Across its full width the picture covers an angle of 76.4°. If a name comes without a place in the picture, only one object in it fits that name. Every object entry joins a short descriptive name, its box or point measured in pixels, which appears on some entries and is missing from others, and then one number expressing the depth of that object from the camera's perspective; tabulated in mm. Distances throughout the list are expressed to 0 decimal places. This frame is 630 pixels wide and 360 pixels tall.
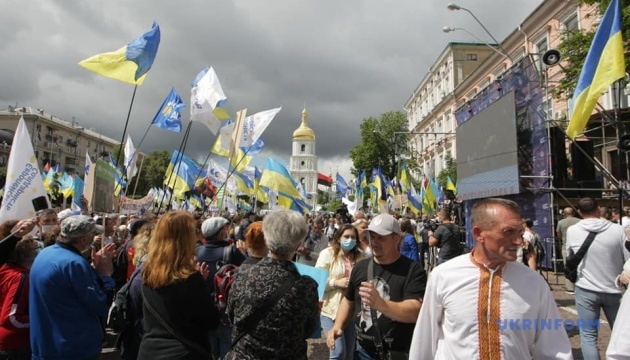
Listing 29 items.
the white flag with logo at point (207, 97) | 9320
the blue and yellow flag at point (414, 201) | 19052
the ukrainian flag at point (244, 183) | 17522
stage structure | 10711
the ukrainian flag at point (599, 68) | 5262
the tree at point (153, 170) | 73938
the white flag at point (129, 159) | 13414
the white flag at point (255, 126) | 10703
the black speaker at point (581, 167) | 10383
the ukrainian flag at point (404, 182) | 22544
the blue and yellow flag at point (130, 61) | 6801
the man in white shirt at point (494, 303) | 1982
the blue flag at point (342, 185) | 25625
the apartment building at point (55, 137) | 73125
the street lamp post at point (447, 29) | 14800
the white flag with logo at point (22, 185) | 4797
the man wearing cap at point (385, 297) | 2643
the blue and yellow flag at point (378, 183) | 21172
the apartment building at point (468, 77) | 22438
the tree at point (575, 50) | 13289
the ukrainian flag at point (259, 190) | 18594
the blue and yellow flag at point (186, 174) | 16164
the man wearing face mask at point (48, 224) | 4164
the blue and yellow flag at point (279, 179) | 12234
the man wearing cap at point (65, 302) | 2773
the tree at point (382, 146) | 52656
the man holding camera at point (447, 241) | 8086
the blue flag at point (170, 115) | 10320
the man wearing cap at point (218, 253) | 3887
